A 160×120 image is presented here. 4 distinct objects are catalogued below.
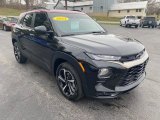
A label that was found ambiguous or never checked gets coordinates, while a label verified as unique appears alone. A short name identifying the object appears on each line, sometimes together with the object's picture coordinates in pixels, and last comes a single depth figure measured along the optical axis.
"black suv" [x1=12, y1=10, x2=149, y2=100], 2.01
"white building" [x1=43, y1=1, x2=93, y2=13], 41.75
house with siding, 36.88
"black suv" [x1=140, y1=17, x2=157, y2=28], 18.93
